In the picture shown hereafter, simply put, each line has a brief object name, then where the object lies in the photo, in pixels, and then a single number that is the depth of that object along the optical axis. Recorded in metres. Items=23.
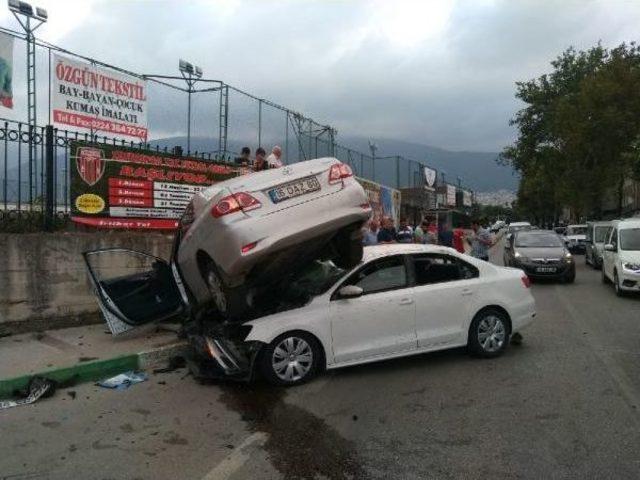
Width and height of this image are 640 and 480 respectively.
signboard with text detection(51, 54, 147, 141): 9.81
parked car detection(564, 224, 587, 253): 29.31
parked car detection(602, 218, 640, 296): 12.69
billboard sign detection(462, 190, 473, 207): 60.31
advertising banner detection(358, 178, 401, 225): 23.17
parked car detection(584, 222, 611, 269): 19.72
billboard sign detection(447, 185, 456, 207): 46.62
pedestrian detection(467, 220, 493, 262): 13.66
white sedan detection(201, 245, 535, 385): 6.17
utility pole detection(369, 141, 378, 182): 24.53
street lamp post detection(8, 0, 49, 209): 9.16
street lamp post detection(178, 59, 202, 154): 12.44
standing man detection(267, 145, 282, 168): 10.33
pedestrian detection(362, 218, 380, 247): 12.95
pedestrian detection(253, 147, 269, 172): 10.42
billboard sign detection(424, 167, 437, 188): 36.75
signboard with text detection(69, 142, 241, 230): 9.68
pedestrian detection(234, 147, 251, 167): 12.48
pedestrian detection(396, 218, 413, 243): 13.89
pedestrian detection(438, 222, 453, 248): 14.29
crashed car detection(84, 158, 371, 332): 5.74
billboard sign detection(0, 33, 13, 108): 8.87
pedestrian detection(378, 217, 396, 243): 13.10
